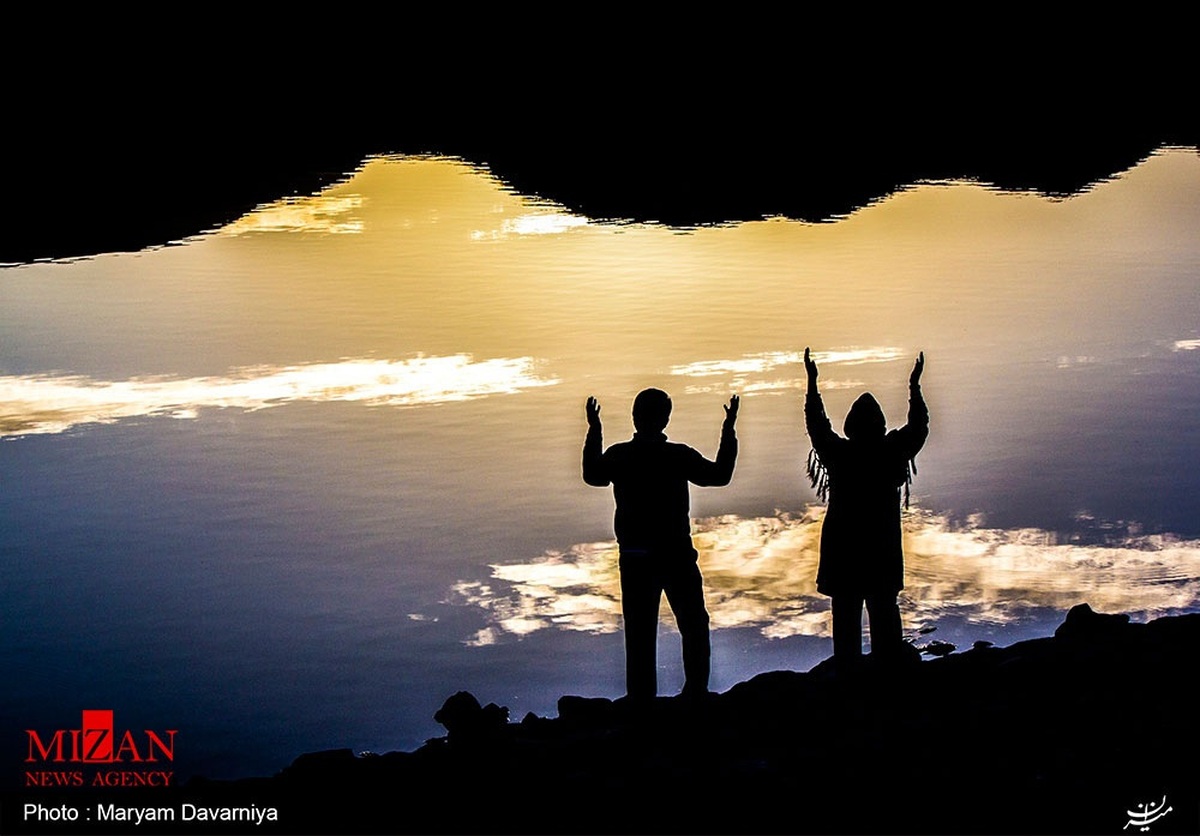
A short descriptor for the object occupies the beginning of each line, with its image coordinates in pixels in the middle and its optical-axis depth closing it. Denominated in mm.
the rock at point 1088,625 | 14742
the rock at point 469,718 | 12930
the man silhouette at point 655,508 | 11797
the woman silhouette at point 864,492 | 12523
